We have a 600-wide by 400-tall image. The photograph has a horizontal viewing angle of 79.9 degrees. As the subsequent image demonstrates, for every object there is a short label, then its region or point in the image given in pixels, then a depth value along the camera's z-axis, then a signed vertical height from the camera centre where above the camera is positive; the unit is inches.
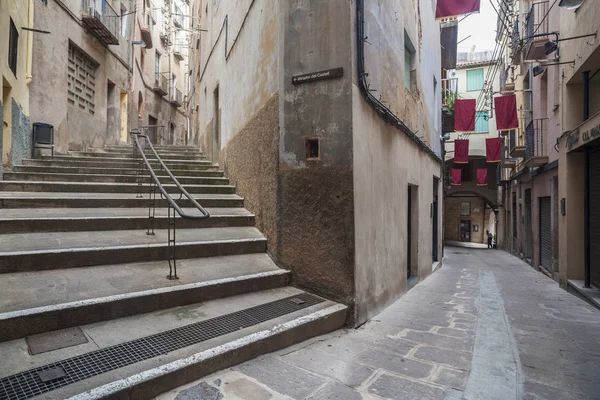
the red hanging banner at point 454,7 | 375.0 +215.6
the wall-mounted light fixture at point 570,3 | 237.4 +137.5
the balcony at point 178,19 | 983.0 +539.6
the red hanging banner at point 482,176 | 998.4 +88.7
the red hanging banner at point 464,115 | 633.0 +165.4
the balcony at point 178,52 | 991.6 +435.1
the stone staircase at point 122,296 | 99.6 -34.4
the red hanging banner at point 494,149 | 801.6 +132.6
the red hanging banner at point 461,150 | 855.1 +137.8
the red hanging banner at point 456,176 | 1005.8 +89.4
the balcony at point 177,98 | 926.4 +288.7
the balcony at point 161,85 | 802.3 +286.8
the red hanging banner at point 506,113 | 556.7 +149.5
